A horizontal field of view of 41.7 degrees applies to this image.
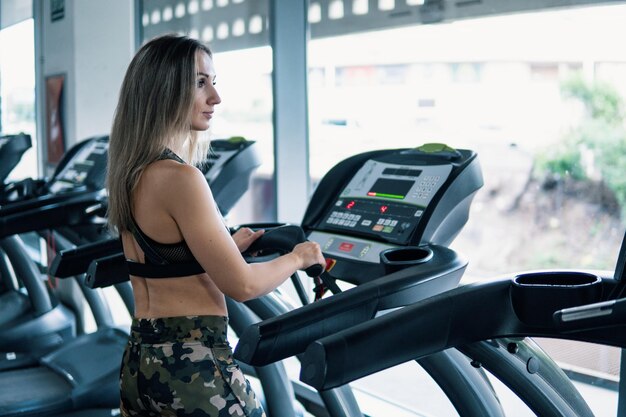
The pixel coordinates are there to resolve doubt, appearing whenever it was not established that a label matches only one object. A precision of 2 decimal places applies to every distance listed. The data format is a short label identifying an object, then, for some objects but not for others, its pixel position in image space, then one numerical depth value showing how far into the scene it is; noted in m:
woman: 1.78
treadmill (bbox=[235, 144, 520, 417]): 1.41
